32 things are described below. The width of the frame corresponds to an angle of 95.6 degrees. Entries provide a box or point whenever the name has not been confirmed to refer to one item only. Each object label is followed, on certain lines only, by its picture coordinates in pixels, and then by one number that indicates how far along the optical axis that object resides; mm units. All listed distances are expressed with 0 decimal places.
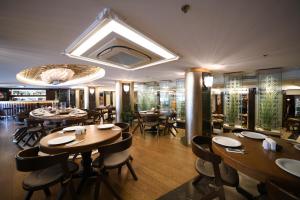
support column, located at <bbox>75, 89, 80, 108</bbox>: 11570
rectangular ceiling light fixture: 1361
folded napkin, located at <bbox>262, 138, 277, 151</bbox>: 1610
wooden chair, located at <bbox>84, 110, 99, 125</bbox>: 5276
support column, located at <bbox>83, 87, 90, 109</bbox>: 9875
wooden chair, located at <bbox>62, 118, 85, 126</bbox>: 3802
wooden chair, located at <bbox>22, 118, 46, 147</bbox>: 3799
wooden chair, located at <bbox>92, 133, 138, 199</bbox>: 1696
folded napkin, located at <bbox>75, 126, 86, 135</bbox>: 2207
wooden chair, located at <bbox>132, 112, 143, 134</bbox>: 5073
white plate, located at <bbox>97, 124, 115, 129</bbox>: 2592
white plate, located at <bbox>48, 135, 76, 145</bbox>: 1797
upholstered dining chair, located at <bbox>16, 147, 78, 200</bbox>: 1378
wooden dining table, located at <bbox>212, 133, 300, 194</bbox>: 1086
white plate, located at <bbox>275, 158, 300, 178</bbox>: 1152
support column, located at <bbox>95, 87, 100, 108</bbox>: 10408
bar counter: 9008
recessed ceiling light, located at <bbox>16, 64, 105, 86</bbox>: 3738
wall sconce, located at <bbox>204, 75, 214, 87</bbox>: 3837
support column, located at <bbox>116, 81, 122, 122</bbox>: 6891
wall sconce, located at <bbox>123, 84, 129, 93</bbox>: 6997
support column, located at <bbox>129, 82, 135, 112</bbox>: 7241
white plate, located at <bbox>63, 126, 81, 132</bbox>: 2420
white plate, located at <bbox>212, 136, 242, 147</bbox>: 1724
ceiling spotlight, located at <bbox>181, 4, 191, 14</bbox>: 1148
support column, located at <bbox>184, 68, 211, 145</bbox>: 3855
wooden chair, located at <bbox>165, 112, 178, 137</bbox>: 5035
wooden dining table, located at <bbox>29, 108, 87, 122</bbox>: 3760
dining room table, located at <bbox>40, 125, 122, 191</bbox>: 1702
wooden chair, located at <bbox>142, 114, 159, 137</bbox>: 4720
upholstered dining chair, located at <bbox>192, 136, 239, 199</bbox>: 1481
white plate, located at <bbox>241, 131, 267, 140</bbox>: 2029
